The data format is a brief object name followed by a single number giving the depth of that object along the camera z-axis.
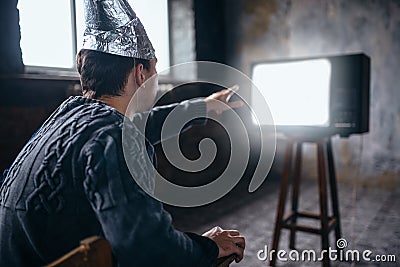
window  2.53
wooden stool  2.05
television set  2.09
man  0.70
